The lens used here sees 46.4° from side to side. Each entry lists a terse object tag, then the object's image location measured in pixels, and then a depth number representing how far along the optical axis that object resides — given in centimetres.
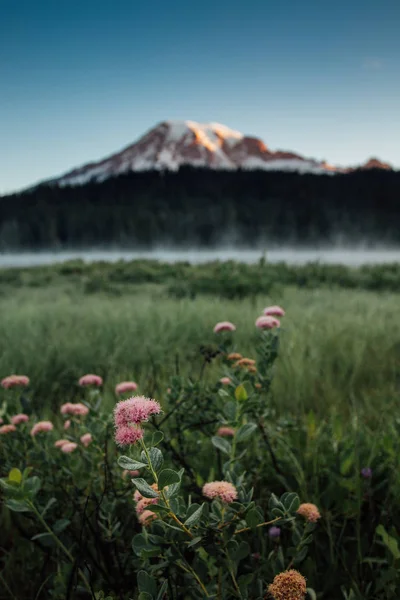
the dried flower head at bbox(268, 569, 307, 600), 73
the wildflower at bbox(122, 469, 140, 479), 143
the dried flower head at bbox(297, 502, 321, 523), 104
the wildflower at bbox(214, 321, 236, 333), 177
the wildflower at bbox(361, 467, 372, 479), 162
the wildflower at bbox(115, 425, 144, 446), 69
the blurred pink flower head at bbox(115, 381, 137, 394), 162
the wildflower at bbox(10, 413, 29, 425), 161
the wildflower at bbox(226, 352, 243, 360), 175
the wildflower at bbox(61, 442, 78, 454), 153
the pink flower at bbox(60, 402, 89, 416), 168
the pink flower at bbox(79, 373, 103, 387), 178
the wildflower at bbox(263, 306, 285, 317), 188
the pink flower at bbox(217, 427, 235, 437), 162
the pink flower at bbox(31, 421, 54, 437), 160
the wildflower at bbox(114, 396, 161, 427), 70
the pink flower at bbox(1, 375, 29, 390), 175
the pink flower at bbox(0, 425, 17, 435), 156
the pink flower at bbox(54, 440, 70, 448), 167
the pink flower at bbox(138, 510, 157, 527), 102
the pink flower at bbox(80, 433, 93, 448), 164
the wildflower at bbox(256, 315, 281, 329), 168
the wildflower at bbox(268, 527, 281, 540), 126
